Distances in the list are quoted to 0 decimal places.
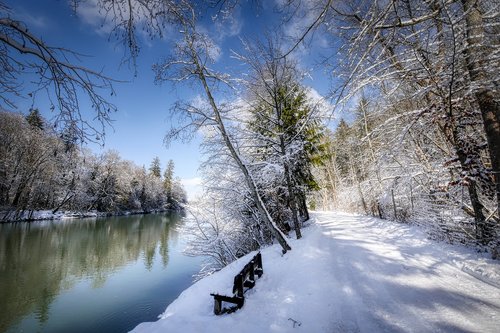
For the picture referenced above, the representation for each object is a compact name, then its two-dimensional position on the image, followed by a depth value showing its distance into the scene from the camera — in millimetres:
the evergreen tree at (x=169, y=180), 78938
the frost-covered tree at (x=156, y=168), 83562
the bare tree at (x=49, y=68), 2445
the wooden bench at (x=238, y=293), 4613
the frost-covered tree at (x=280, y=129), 10250
